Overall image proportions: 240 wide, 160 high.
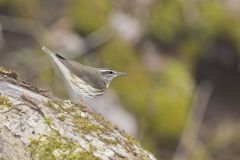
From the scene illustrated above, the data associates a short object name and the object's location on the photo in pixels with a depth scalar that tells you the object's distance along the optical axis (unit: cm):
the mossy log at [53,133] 869
